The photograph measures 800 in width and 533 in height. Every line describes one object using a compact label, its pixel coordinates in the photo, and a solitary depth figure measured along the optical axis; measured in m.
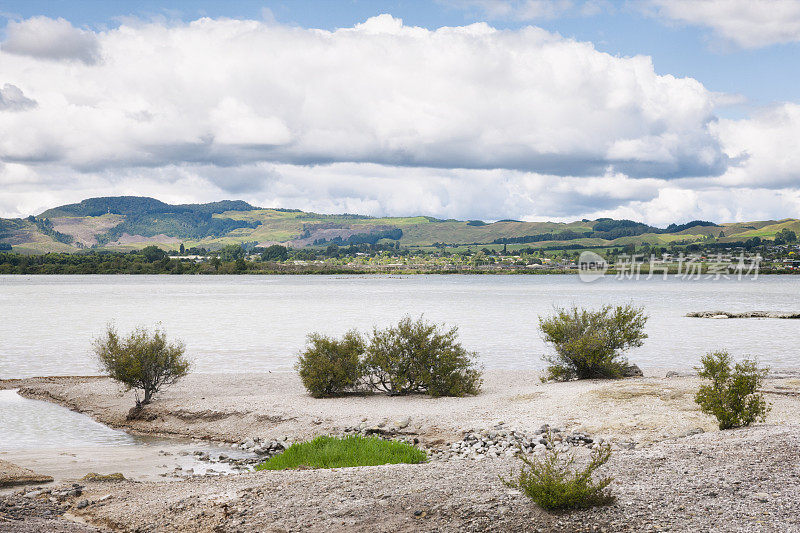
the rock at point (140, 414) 22.78
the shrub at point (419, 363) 24.58
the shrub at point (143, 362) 24.20
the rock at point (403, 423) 19.22
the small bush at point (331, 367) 25.02
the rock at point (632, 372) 26.66
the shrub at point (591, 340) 26.17
